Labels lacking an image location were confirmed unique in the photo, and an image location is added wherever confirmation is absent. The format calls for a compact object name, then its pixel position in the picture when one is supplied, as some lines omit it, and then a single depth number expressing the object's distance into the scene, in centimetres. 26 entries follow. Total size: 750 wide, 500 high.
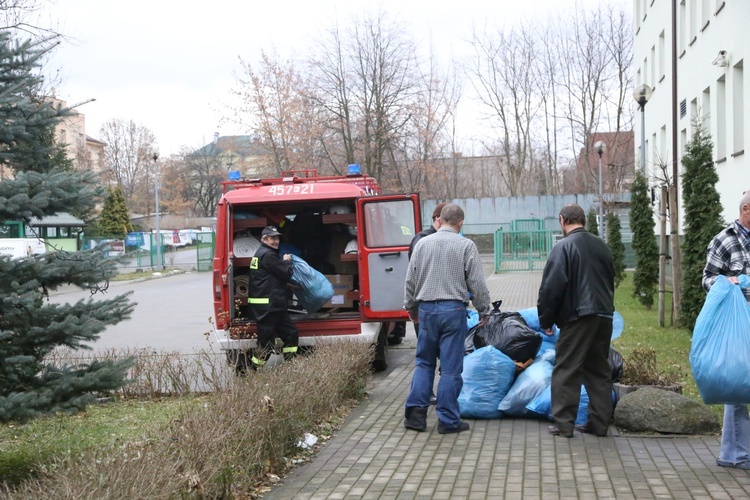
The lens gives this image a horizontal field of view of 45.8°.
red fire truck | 1073
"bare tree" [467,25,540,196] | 5150
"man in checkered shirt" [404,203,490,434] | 714
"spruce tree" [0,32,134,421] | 525
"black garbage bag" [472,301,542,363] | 797
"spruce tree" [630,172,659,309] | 1836
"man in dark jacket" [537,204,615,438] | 679
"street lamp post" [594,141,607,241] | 2945
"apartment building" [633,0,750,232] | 1769
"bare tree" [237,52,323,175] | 3594
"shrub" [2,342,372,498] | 404
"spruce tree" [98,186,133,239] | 6147
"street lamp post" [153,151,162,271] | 4457
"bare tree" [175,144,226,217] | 9575
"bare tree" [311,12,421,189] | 3653
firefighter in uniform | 998
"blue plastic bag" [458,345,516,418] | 765
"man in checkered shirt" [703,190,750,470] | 582
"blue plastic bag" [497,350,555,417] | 759
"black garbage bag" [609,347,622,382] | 773
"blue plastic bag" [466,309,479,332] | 924
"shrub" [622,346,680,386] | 757
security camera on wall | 1848
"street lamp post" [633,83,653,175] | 1738
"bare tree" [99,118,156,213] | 7712
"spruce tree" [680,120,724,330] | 1229
